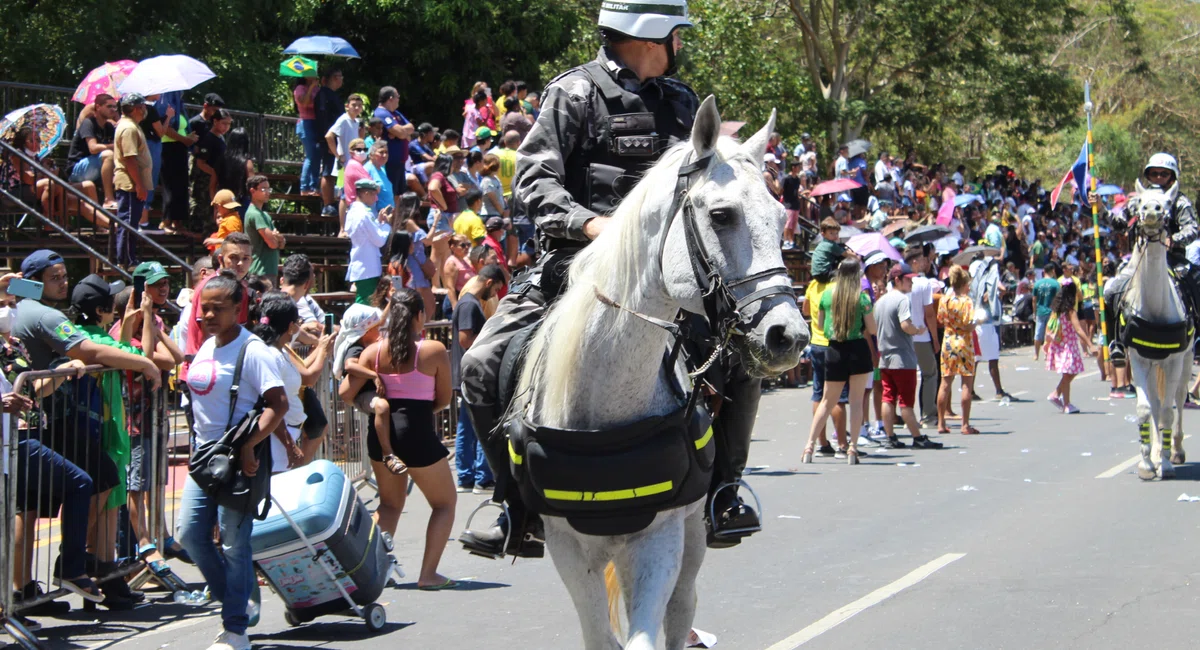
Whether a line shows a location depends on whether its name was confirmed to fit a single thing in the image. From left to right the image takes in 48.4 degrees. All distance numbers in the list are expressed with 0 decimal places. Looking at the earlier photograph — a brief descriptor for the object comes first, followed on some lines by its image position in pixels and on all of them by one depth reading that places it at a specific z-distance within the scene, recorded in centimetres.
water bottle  832
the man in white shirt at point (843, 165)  2775
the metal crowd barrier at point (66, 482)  718
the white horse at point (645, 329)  424
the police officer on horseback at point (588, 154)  515
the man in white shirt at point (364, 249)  1438
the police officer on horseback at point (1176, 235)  1212
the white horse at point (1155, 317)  1189
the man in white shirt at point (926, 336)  1585
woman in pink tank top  853
